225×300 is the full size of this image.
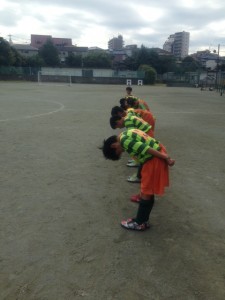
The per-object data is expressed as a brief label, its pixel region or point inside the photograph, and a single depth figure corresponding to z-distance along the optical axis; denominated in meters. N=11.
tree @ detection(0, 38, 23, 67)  54.69
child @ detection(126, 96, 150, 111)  7.11
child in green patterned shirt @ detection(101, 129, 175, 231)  3.87
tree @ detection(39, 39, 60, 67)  69.94
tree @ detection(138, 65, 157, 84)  58.46
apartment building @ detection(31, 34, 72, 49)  114.12
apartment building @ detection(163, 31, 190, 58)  166.38
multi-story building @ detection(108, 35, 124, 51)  177.71
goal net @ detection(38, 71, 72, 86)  56.74
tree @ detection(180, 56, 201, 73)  65.20
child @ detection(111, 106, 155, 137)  6.37
